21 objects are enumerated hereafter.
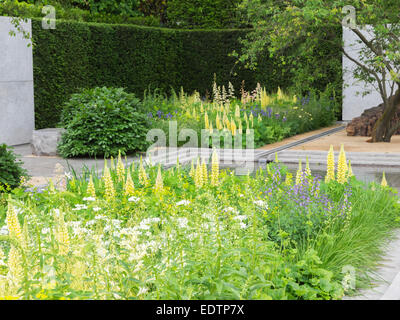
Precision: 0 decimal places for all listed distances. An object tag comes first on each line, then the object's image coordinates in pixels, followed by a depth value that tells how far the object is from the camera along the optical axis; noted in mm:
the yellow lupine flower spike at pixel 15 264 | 3183
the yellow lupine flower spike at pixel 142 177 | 6223
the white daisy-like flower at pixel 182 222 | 4254
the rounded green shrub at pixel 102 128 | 10922
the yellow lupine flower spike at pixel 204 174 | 6223
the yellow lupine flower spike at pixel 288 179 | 6002
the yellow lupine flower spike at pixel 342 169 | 6078
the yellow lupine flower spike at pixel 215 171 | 6215
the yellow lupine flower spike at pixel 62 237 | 3584
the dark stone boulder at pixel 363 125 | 14180
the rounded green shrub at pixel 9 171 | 6629
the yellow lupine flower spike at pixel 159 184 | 5675
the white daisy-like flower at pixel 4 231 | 4208
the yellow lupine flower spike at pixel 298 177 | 5835
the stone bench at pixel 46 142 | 11492
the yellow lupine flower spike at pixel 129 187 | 5785
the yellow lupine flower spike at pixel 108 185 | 5734
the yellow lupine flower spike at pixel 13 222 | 3684
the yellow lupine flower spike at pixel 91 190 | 5733
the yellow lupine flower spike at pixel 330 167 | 6324
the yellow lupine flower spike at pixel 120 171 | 6355
